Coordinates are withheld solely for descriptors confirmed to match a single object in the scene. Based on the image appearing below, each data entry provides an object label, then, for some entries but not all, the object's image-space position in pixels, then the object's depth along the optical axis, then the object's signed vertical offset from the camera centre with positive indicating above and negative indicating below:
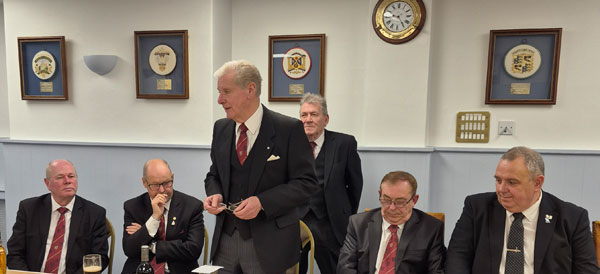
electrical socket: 3.05 -0.16
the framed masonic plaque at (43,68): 3.57 +0.26
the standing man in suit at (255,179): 1.68 -0.33
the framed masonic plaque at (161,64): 3.39 +0.30
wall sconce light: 3.42 +0.31
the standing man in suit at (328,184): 2.67 -0.54
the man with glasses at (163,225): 2.21 -0.71
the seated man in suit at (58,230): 2.33 -0.76
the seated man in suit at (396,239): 2.00 -0.67
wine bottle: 1.55 -0.66
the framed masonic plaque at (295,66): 3.35 +0.30
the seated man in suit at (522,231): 1.76 -0.56
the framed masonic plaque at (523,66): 2.96 +0.29
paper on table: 1.31 -0.55
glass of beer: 1.66 -0.67
